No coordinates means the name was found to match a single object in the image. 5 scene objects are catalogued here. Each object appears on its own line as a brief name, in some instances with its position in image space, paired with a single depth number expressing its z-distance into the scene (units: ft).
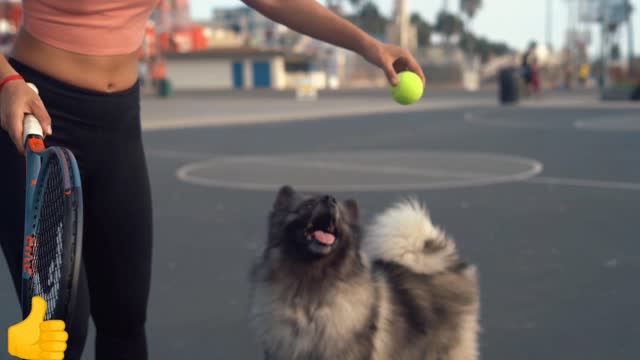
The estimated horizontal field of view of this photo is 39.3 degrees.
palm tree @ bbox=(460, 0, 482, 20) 361.75
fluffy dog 11.88
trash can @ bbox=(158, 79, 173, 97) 178.70
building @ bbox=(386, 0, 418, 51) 321.52
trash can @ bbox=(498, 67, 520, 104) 114.32
